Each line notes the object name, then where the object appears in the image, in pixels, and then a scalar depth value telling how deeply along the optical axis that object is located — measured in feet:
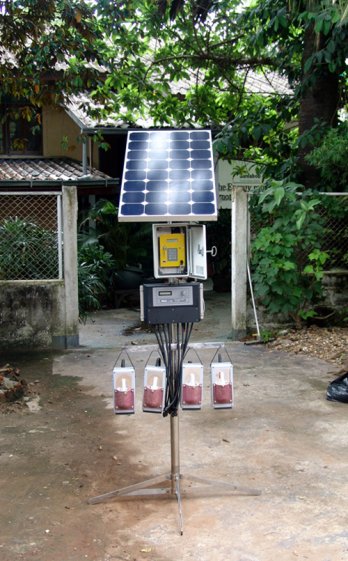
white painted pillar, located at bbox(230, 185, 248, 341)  26.86
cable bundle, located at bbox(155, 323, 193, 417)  13.53
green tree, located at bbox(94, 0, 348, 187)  28.17
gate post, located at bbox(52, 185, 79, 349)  26.27
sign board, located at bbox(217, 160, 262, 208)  44.39
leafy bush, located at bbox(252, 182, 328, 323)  25.88
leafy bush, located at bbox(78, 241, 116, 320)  29.60
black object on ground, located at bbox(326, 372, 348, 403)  19.33
